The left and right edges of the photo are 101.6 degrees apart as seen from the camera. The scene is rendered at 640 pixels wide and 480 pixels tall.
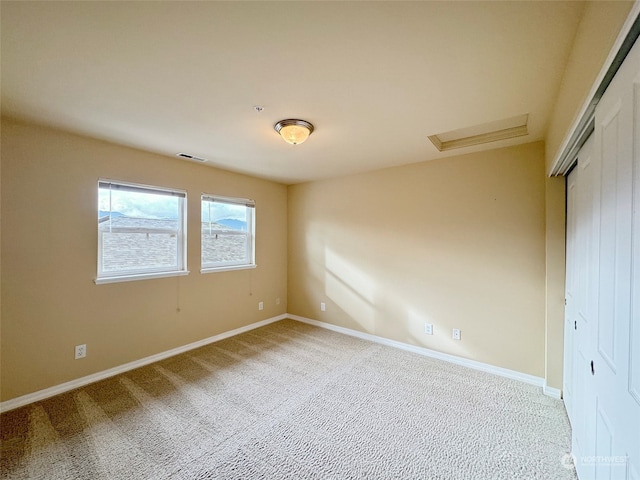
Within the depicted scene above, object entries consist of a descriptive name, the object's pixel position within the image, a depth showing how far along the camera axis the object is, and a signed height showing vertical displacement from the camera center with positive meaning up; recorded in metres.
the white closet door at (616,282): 0.82 -0.15
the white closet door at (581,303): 1.34 -0.39
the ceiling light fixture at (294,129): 2.14 +0.91
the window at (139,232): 2.72 +0.07
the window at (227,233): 3.60 +0.08
